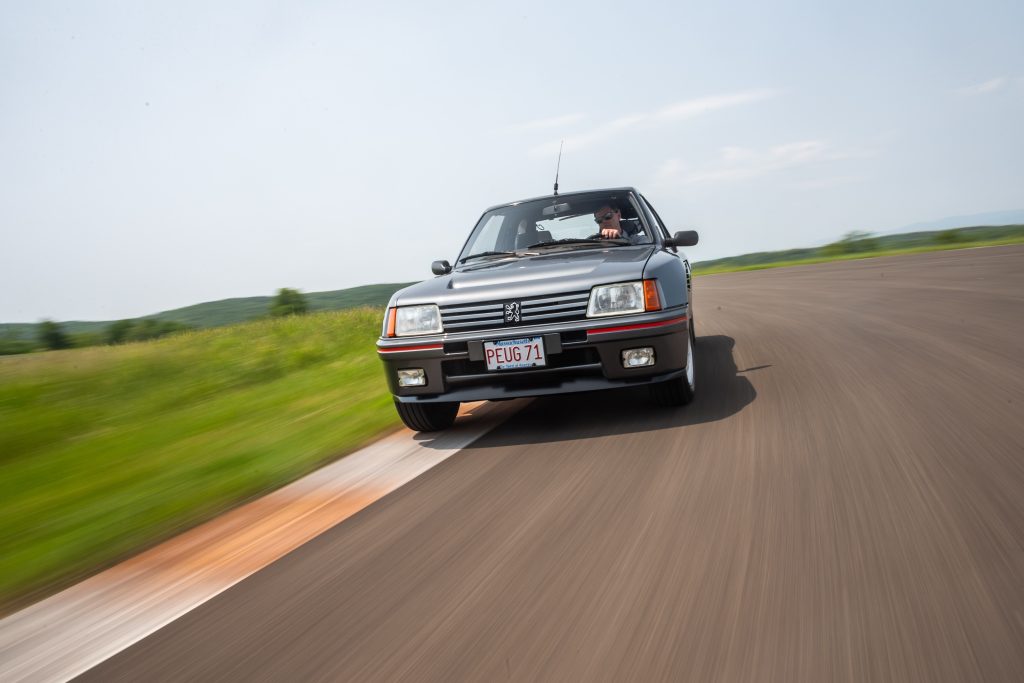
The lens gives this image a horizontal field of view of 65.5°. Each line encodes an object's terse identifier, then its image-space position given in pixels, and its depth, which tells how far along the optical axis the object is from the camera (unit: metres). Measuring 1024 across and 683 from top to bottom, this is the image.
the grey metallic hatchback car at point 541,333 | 4.53
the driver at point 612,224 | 5.83
